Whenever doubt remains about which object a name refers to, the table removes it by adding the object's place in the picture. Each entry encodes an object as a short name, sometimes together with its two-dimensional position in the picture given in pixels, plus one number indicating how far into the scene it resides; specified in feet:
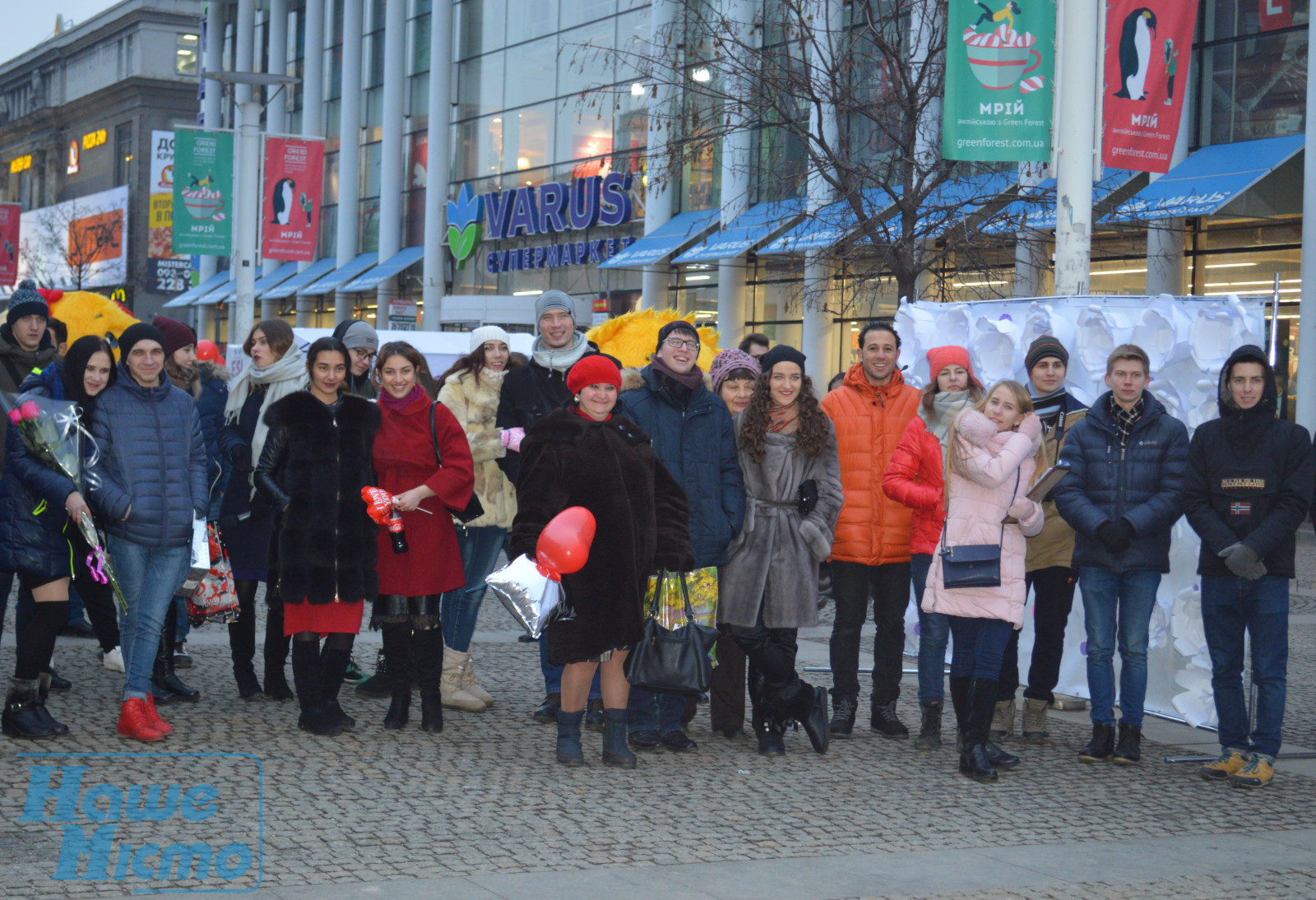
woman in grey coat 22.70
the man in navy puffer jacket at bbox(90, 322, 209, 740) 21.66
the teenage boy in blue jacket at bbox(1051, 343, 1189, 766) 22.39
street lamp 75.87
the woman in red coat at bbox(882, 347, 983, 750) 22.70
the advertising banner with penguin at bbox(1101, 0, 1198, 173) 46.52
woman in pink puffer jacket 21.71
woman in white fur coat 25.39
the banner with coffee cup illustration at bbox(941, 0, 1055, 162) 34.19
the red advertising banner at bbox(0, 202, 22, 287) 121.29
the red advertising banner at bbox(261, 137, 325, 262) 81.61
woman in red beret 20.93
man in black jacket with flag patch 21.58
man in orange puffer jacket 23.85
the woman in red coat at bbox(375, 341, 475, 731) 23.20
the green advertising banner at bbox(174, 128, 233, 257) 81.46
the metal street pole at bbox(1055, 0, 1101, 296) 32.53
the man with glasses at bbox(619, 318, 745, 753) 22.49
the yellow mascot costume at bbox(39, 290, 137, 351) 34.78
